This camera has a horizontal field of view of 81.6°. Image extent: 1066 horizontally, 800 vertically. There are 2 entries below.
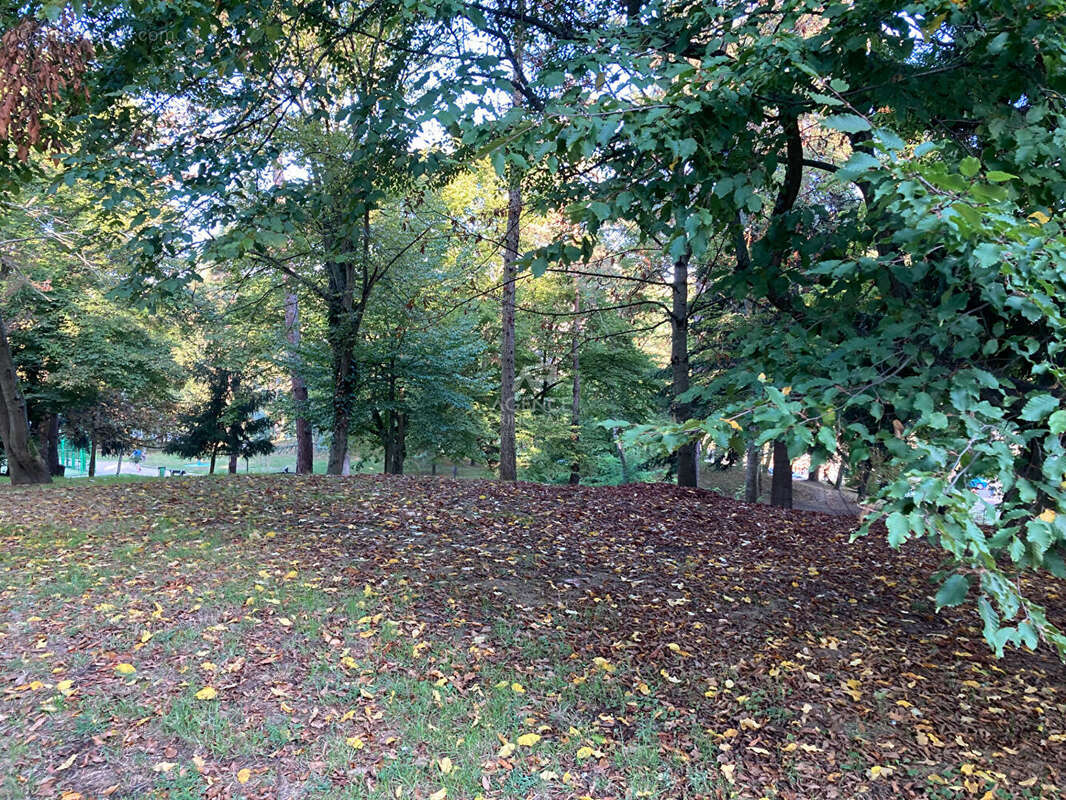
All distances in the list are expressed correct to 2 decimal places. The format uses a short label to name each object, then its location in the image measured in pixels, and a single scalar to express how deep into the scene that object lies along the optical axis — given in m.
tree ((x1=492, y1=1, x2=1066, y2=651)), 1.72
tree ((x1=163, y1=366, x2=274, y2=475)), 19.38
